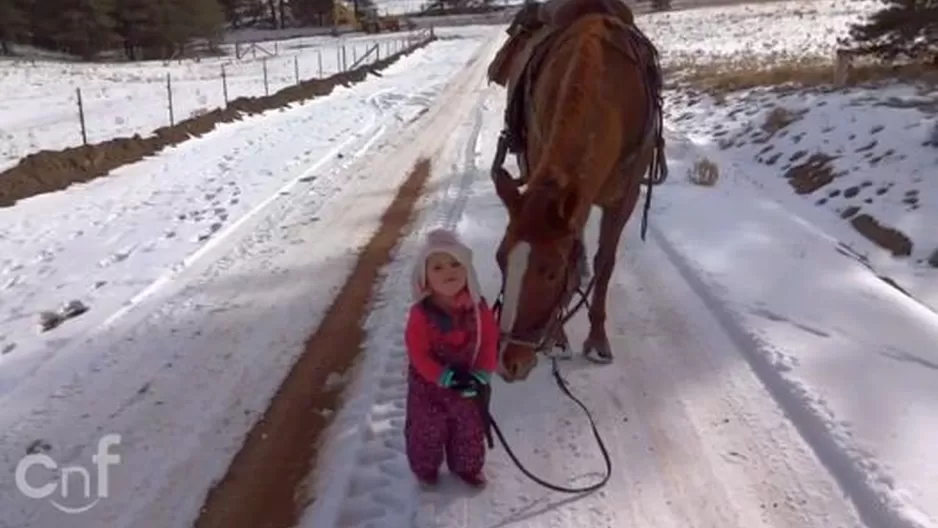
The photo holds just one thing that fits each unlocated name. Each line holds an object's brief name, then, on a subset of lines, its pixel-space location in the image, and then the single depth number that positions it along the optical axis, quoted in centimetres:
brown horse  340
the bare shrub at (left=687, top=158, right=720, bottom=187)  983
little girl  352
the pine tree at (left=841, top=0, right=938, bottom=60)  1320
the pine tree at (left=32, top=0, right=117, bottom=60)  4591
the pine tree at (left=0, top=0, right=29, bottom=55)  4384
